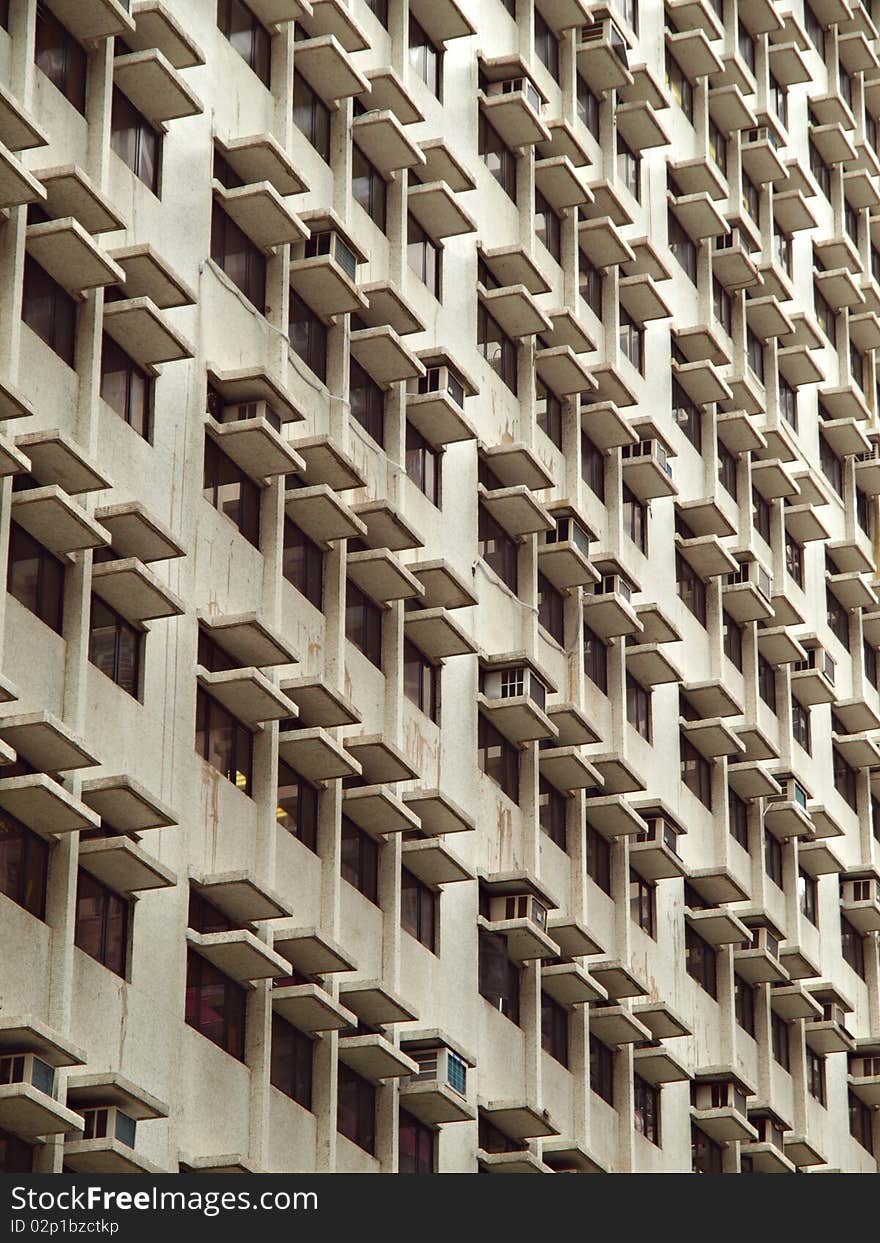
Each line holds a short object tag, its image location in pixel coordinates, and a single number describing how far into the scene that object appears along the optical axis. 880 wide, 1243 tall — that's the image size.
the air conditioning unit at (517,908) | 39.94
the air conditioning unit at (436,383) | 40.50
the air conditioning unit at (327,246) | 38.25
